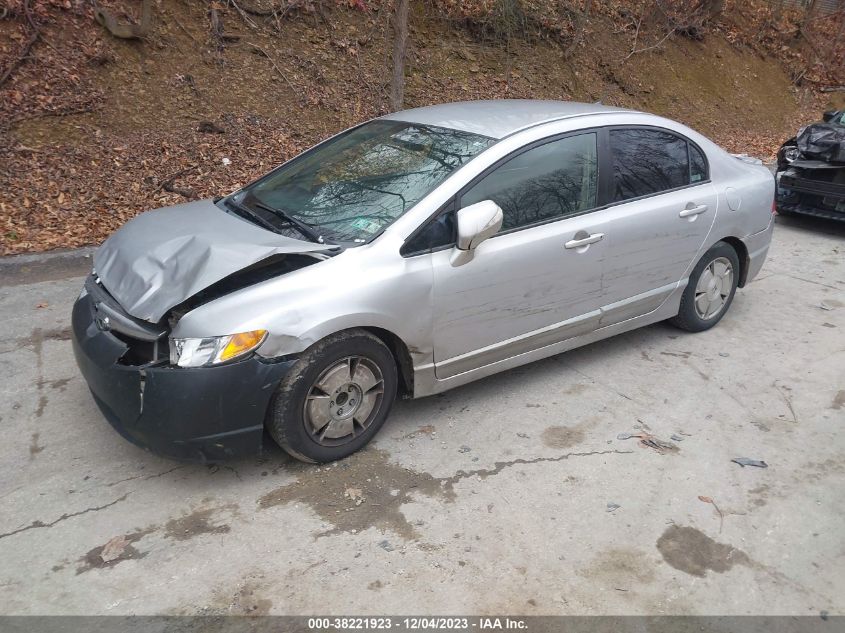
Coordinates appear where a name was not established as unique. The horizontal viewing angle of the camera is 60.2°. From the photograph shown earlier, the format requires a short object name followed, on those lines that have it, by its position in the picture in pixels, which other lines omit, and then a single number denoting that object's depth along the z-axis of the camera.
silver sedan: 3.28
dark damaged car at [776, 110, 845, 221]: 7.56
